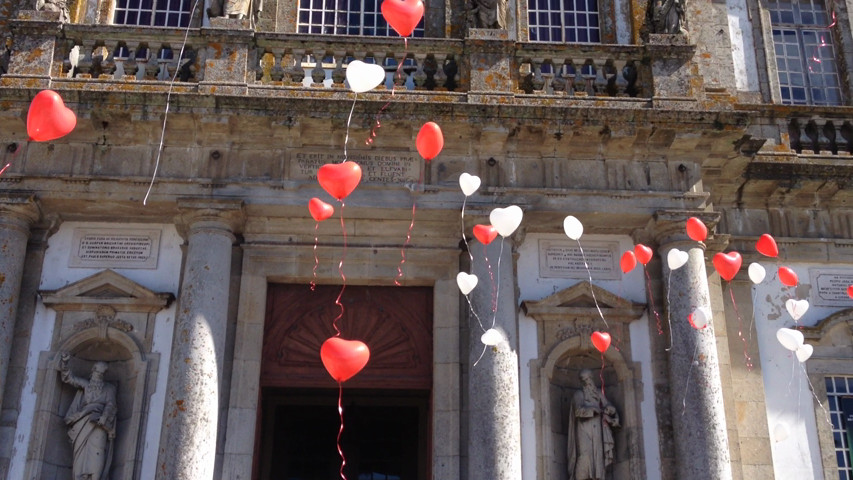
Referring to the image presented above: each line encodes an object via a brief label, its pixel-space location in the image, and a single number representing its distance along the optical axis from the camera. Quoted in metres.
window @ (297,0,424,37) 12.30
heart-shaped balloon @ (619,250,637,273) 9.91
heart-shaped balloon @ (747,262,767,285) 10.45
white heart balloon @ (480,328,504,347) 9.45
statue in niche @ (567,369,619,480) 9.80
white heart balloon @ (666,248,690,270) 9.91
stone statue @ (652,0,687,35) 11.06
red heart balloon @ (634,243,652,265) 9.94
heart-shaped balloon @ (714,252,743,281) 9.91
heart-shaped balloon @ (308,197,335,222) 9.20
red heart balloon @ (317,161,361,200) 8.77
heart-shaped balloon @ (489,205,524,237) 9.37
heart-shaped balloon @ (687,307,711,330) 9.74
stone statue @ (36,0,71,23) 10.70
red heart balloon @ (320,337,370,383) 8.35
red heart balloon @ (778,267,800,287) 10.50
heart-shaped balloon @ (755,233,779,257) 10.16
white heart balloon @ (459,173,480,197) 9.26
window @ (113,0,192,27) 12.30
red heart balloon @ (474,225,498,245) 9.64
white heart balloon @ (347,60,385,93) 8.67
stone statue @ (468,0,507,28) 10.95
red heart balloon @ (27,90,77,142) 8.09
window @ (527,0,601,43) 12.53
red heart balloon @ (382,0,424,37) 8.68
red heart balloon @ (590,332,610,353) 9.82
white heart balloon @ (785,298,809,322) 10.55
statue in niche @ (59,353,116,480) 9.55
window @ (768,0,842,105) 12.91
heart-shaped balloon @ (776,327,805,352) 10.07
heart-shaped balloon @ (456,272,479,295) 9.46
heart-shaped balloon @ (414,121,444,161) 8.93
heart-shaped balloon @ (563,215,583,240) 9.59
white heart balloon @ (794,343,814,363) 10.13
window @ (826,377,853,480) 10.66
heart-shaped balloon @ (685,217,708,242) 9.90
